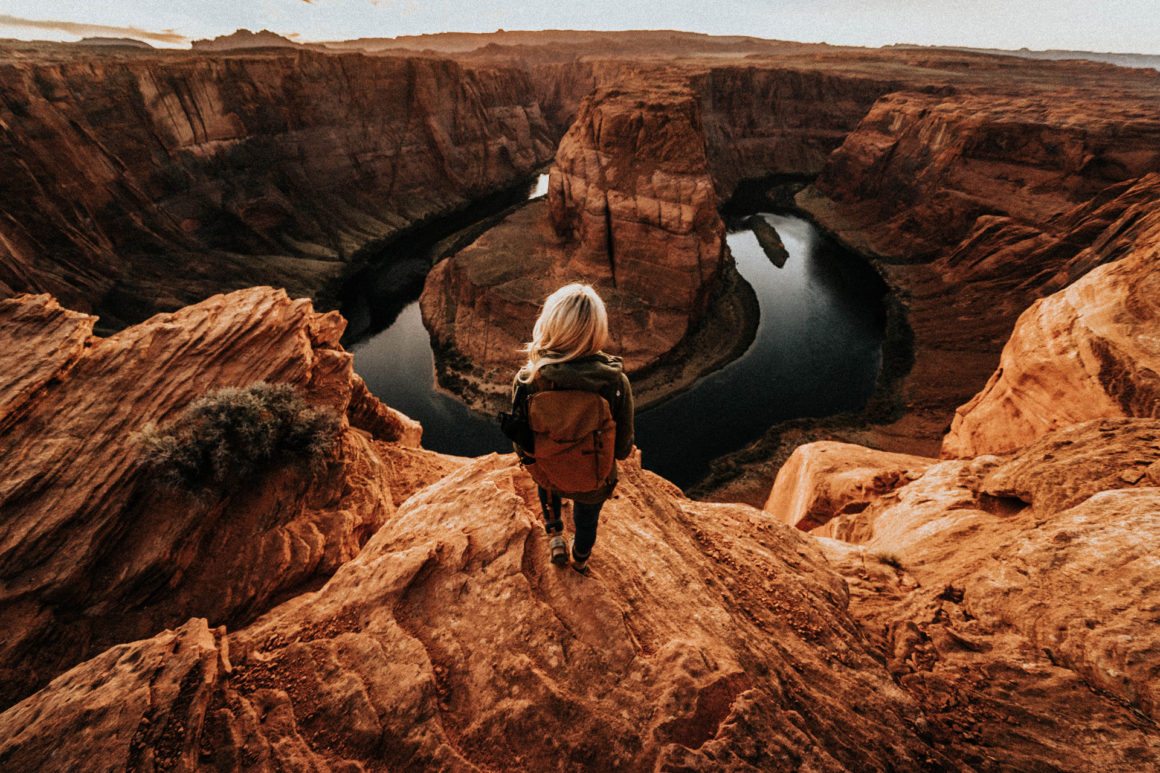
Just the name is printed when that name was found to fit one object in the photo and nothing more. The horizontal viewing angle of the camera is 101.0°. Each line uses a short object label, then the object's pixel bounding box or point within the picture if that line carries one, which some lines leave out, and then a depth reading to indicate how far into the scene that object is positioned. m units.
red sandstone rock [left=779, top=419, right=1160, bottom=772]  3.82
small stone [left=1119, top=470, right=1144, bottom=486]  6.00
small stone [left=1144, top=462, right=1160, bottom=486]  5.81
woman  3.39
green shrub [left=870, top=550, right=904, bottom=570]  6.79
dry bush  8.00
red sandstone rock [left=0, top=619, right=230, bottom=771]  3.30
